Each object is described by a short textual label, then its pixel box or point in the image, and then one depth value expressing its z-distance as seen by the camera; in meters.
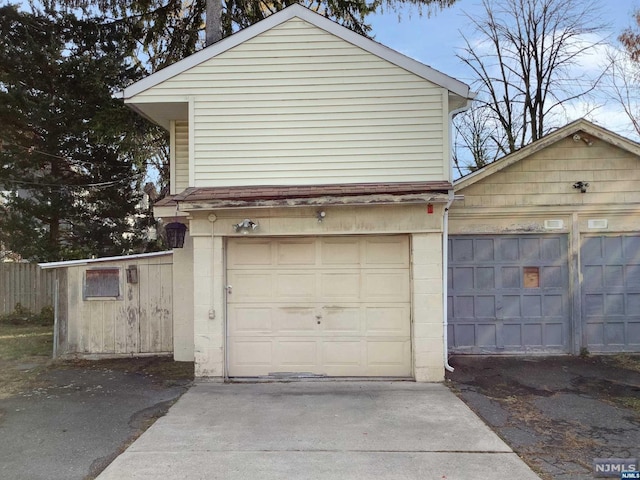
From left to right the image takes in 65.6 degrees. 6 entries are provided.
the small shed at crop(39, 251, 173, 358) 9.28
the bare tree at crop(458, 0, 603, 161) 20.05
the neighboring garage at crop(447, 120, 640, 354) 9.00
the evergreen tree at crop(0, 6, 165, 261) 14.67
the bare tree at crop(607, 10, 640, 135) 16.50
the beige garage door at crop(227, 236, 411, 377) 7.65
